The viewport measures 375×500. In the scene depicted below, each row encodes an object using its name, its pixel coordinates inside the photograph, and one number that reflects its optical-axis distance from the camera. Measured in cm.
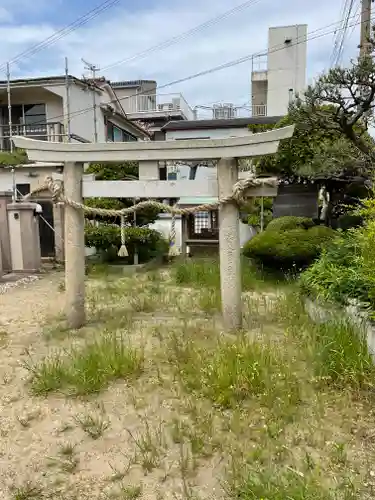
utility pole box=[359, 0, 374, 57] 867
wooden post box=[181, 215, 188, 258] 1286
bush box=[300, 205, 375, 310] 425
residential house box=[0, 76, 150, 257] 1602
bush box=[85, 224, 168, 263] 1090
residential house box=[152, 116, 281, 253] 1582
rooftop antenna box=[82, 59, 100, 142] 1798
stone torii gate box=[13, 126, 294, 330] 532
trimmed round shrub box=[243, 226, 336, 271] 777
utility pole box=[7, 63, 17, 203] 1575
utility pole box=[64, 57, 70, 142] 1565
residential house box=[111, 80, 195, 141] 2542
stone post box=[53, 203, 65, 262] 1163
